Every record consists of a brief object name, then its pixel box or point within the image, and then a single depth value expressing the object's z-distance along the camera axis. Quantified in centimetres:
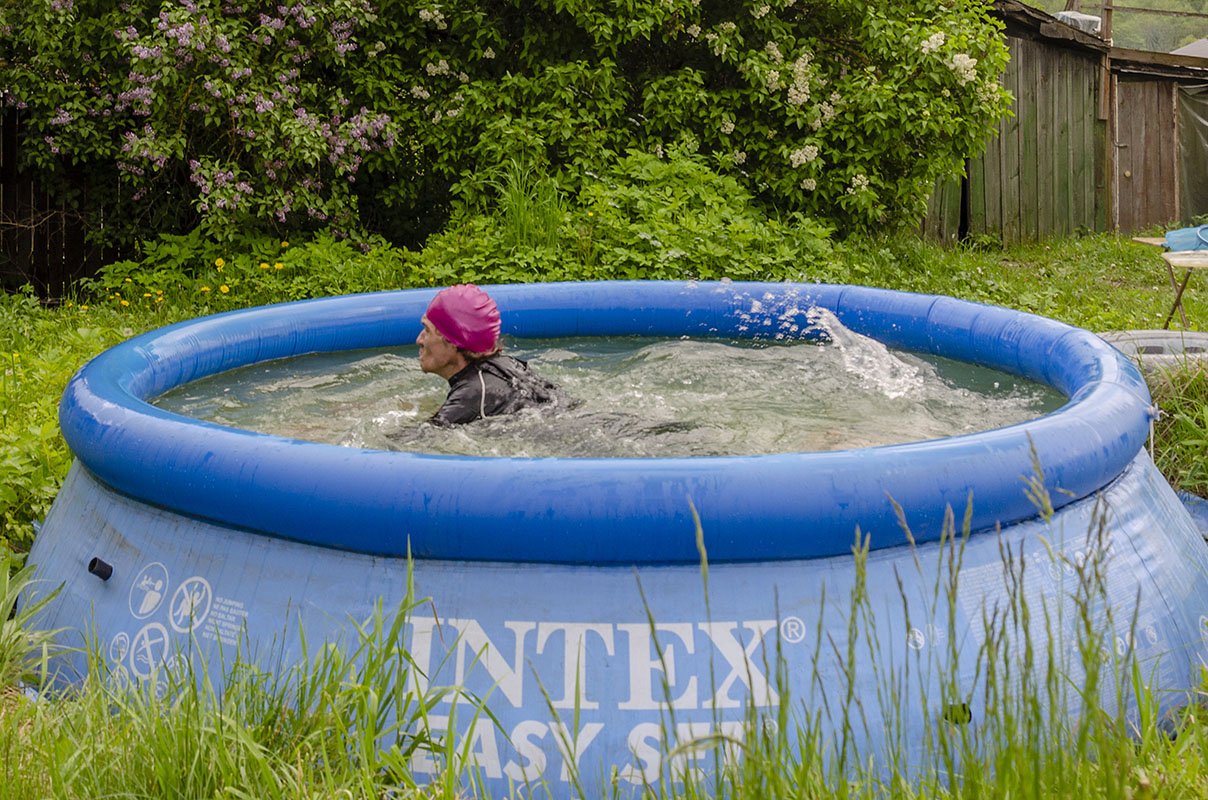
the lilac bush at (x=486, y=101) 835
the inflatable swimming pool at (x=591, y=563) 255
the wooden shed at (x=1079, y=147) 1270
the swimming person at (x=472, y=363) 413
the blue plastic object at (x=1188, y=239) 646
